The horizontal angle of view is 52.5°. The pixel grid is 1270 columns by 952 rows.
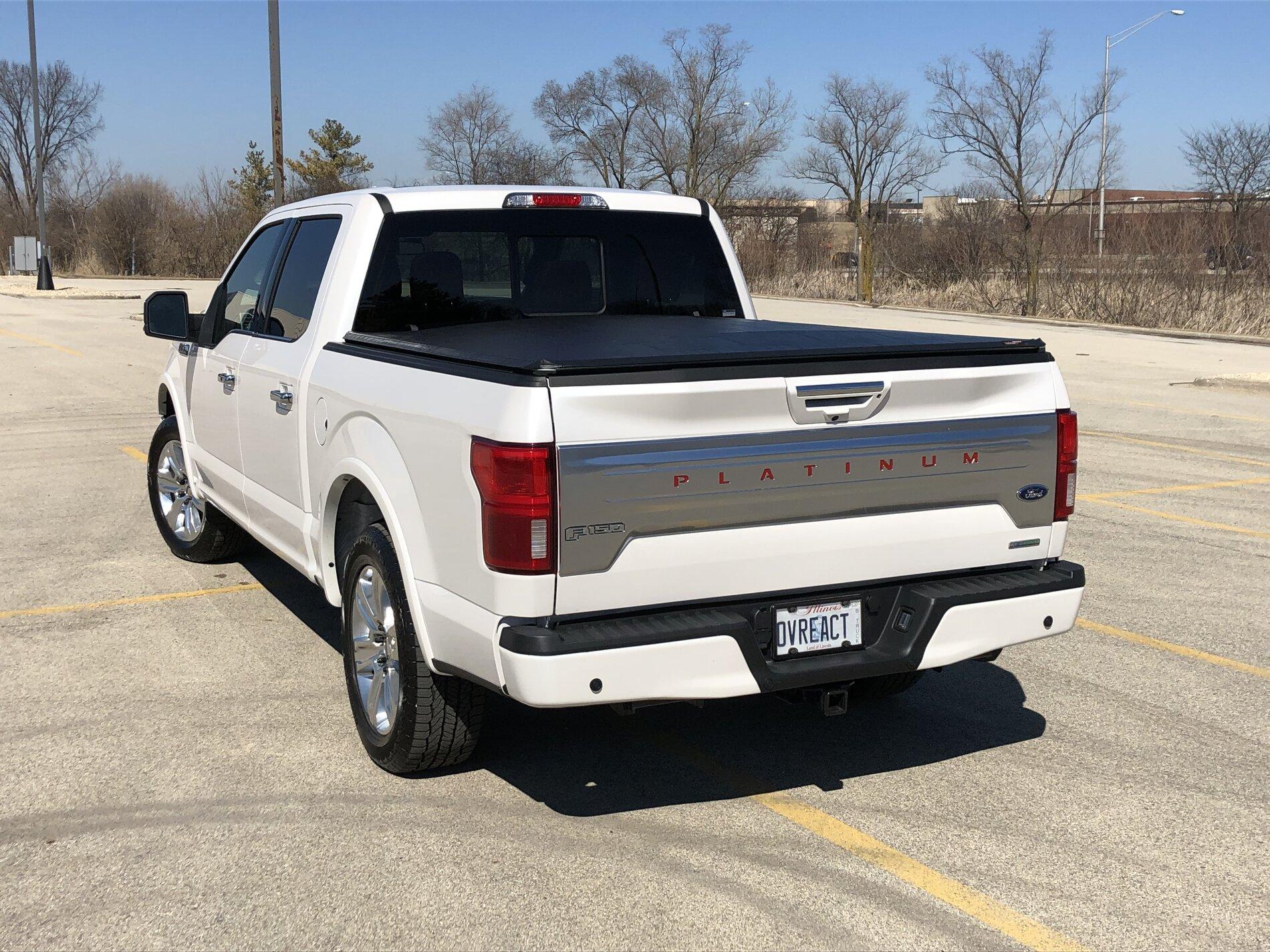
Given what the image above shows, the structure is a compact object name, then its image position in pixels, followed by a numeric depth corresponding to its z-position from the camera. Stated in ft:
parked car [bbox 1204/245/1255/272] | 97.60
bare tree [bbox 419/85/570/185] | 204.74
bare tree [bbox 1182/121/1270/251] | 126.47
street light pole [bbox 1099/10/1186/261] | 133.80
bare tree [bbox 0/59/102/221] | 247.50
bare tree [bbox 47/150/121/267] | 200.54
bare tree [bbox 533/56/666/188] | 213.05
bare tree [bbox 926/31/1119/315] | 121.49
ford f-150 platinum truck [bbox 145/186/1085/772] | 12.36
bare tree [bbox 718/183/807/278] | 158.77
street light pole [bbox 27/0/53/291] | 129.59
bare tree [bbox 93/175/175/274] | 189.57
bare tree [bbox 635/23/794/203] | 201.67
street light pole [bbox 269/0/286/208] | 74.02
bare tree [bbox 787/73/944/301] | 191.62
